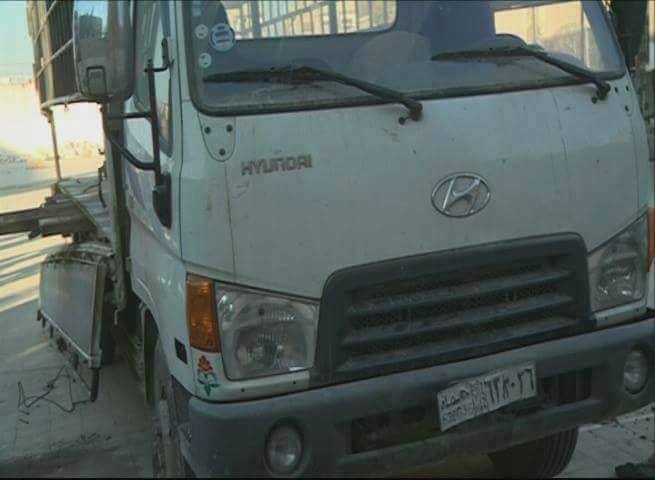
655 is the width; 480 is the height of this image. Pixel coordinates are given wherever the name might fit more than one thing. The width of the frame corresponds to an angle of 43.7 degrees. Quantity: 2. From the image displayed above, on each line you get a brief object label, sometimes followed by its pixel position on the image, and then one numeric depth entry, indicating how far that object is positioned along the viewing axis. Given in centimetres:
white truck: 275
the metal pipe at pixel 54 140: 583
